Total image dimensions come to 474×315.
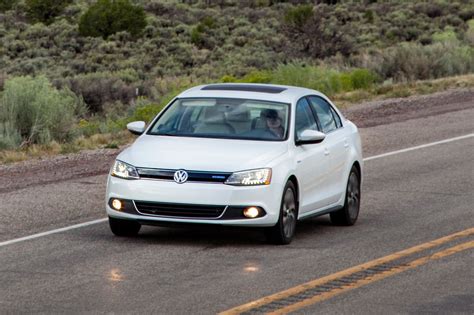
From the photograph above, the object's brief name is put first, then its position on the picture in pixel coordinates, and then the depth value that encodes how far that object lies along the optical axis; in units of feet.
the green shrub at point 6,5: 232.61
